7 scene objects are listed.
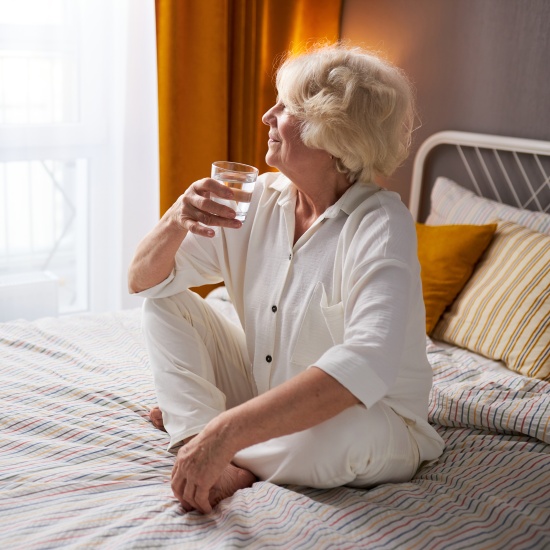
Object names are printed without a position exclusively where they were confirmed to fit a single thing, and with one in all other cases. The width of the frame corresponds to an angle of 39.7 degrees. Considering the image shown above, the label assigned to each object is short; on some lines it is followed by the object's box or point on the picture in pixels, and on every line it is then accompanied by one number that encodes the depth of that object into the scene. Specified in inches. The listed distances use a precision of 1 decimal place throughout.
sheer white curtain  116.6
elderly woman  53.9
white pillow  96.6
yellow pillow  92.7
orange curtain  124.0
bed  51.1
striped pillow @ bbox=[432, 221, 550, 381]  83.2
